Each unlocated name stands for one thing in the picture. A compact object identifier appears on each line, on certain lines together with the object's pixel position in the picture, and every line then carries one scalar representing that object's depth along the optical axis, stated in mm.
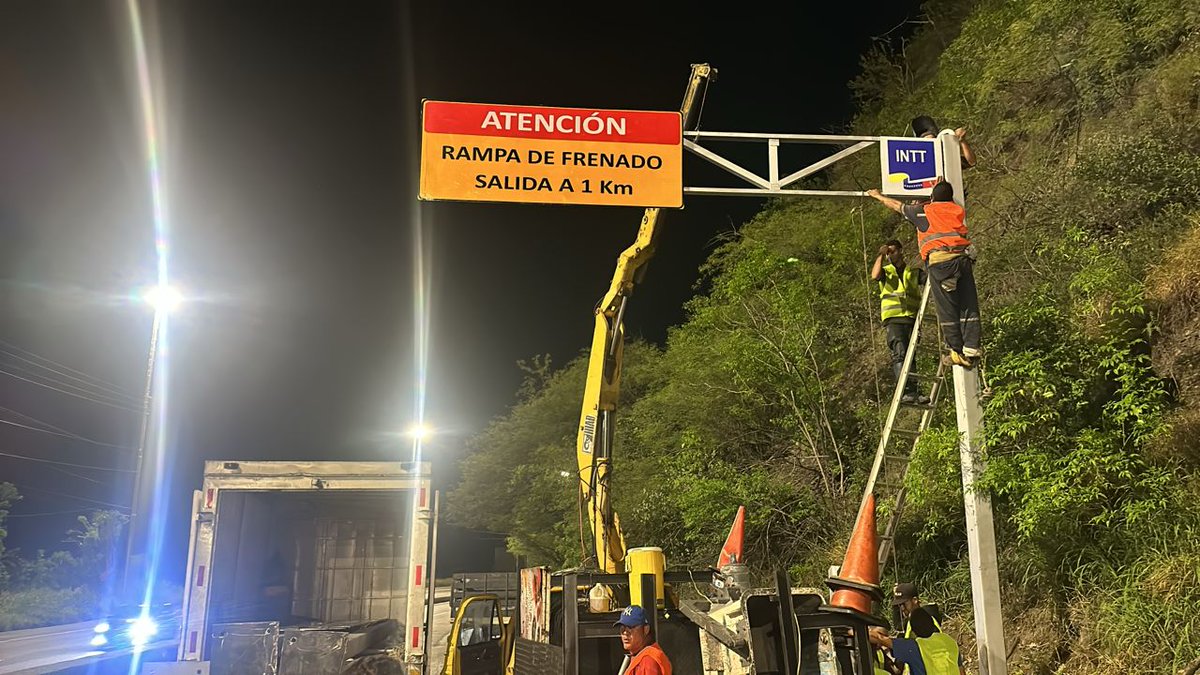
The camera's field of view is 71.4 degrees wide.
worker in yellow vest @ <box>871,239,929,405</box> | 9406
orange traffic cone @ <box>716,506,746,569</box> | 6535
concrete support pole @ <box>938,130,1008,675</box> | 7035
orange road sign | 8195
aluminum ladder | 8742
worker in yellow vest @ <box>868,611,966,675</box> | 4984
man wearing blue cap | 4387
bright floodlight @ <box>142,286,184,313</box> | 20938
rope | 12550
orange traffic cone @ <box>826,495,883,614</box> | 3453
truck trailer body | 9562
